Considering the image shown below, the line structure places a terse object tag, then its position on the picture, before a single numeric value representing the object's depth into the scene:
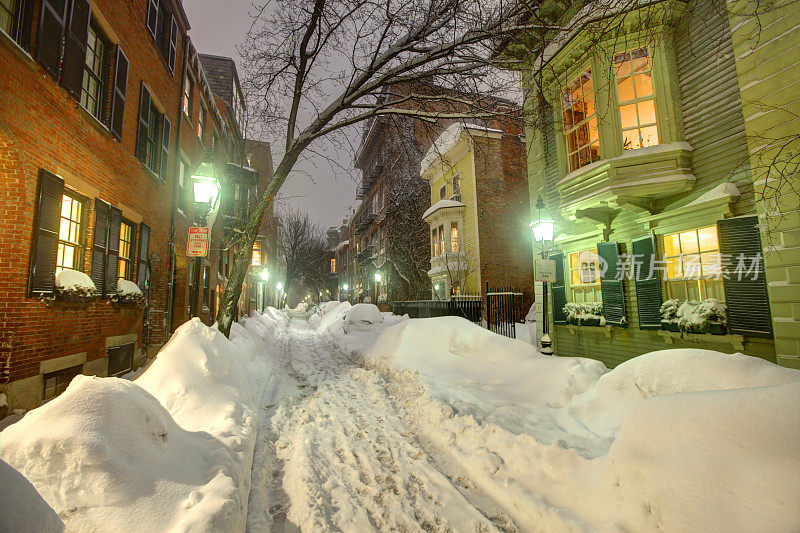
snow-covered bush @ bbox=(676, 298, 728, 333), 6.49
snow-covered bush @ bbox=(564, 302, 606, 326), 9.09
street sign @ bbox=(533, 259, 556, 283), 8.01
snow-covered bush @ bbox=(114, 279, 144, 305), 7.53
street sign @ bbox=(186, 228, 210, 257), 7.51
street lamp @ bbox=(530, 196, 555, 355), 8.76
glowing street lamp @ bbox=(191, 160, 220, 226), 7.76
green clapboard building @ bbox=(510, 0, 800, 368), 5.56
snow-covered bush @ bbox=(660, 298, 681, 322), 7.23
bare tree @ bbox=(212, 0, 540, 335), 7.59
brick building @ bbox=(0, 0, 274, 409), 4.76
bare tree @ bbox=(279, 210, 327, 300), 38.34
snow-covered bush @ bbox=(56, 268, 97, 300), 5.56
